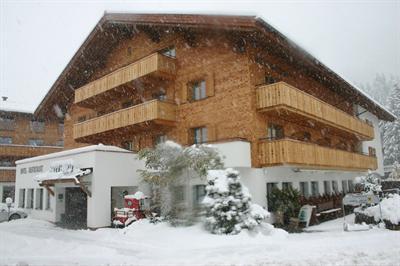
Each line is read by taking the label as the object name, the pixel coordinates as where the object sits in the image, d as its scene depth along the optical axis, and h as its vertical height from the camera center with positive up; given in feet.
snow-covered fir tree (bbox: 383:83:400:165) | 179.09 +20.41
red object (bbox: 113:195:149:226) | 59.93 -3.25
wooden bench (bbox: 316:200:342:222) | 64.76 -4.46
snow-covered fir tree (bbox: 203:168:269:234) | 45.74 -2.29
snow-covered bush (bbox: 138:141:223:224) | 53.42 +2.91
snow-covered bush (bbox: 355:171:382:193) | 65.92 +0.43
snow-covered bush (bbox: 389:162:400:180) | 135.66 +4.05
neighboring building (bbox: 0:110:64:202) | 129.29 +19.78
